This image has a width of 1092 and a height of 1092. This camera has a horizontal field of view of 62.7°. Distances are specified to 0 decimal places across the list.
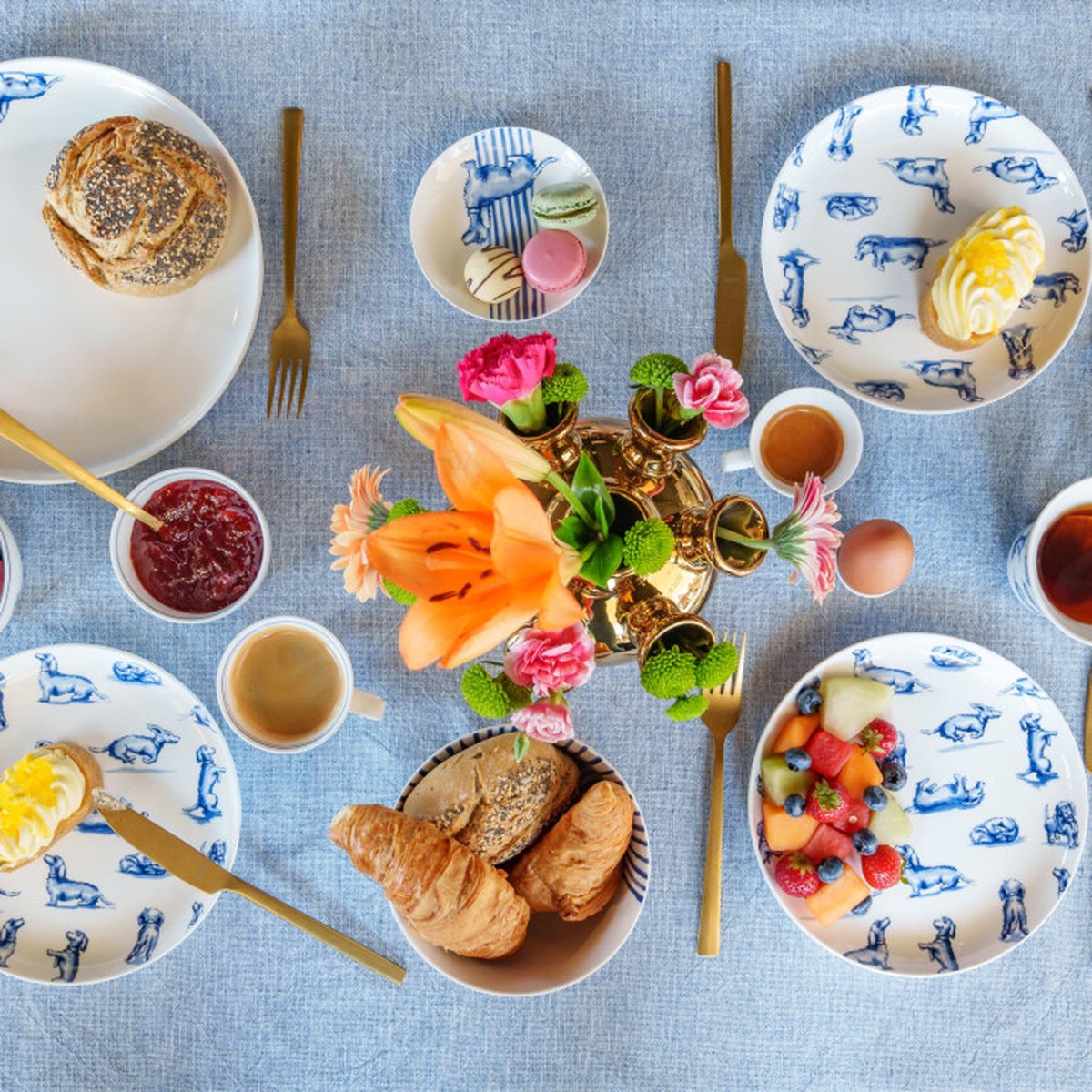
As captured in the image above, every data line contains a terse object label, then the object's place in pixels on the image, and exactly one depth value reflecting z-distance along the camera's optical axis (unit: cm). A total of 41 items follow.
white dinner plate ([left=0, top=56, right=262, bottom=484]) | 106
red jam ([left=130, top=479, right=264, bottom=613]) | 104
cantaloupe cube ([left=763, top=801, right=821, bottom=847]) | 106
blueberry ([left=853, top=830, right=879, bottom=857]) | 105
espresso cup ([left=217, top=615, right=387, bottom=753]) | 102
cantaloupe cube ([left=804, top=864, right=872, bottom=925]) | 107
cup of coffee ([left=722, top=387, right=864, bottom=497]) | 105
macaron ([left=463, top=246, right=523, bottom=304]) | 106
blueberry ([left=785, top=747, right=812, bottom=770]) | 105
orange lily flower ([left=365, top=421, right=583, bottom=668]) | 55
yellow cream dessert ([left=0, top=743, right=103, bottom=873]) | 100
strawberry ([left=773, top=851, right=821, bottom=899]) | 106
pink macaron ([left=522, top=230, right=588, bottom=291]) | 104
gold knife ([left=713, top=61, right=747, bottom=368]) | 110
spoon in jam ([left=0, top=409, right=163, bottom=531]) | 96
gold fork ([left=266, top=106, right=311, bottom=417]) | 110
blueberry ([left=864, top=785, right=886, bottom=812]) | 107
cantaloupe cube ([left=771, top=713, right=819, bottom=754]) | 108
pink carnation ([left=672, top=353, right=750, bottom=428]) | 72
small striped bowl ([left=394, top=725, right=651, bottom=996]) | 100
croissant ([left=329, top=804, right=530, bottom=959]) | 94
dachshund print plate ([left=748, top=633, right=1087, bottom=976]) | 110
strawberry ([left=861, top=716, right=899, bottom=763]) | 109
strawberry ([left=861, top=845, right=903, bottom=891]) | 106
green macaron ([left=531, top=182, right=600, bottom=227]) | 106
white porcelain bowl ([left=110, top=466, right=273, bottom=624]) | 101
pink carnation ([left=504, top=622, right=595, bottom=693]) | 66
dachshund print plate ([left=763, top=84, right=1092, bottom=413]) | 111
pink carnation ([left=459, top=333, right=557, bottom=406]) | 66
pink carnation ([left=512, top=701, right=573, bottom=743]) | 70
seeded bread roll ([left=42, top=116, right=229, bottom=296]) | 97
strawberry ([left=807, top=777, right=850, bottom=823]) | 104
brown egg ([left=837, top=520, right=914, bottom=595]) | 104
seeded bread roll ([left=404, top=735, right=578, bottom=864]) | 99
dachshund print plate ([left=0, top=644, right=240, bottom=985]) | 107
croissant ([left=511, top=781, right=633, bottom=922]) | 97
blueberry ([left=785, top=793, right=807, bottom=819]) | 105
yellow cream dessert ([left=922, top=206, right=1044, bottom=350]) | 103
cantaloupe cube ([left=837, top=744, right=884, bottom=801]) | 109
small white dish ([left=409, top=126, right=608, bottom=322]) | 108
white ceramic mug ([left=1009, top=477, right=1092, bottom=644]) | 105
